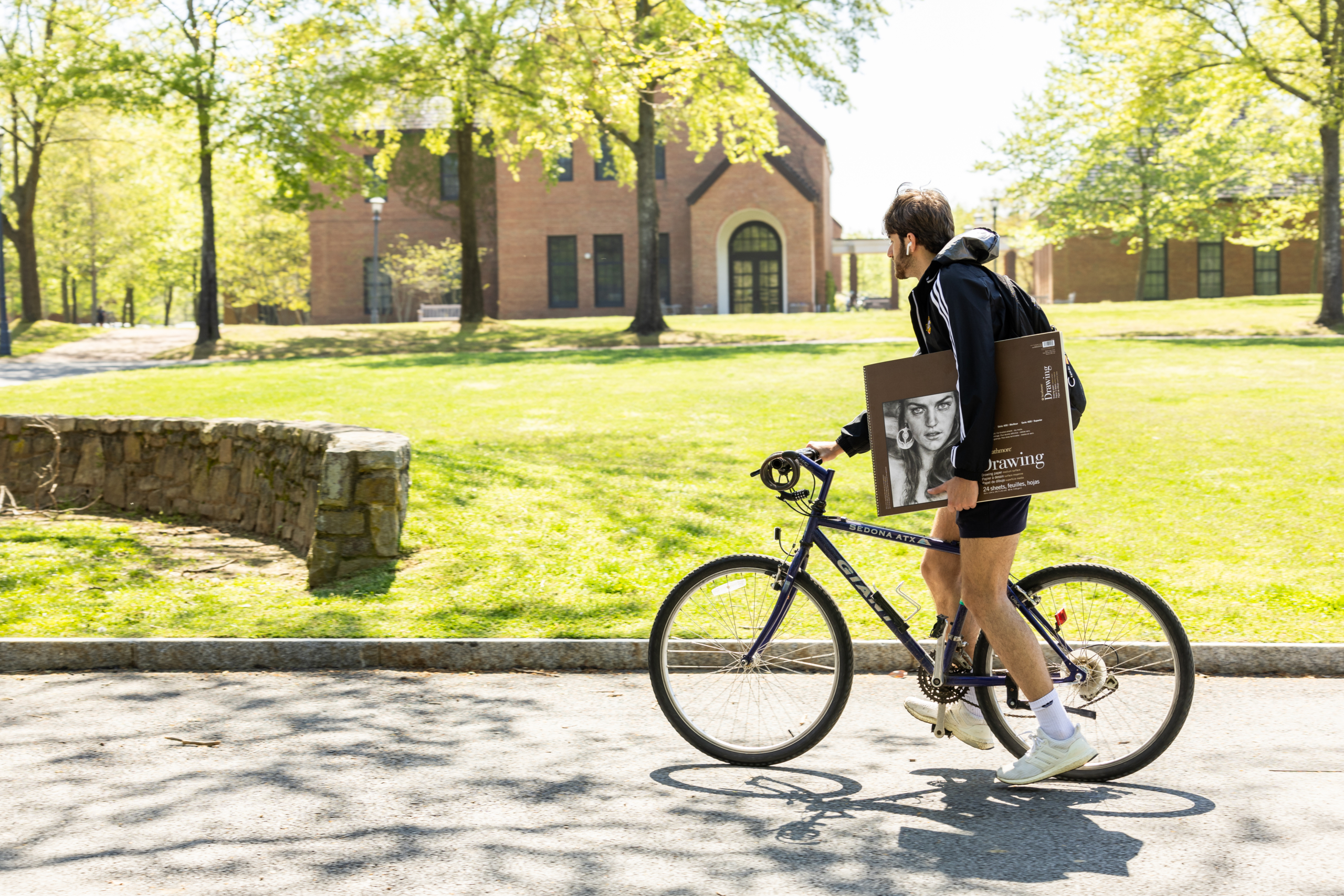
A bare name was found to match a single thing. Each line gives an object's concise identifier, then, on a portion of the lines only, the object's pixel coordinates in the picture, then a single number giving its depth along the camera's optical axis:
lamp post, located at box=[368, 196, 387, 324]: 32.91
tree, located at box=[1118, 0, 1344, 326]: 26.12
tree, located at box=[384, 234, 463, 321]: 43.19
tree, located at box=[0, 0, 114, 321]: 26.64
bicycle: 4.27
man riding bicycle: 3.88
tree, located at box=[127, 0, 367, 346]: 26.84
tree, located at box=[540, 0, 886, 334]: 24.47
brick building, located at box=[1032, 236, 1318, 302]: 45.06
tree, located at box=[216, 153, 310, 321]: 52.78
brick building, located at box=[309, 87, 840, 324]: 42.38
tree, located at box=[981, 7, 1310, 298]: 35.50
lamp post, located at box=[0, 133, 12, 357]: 28.98
